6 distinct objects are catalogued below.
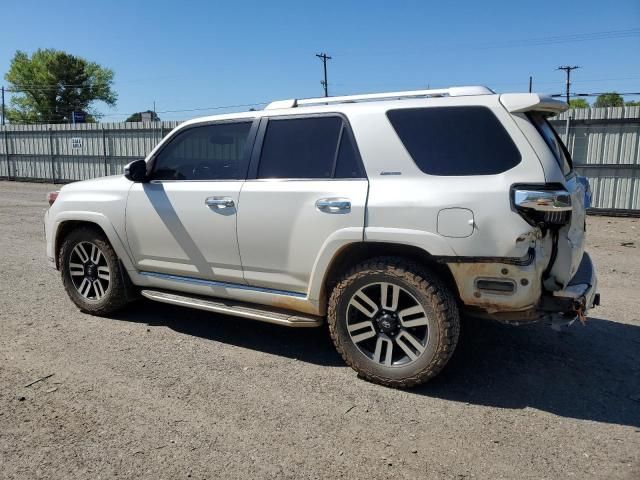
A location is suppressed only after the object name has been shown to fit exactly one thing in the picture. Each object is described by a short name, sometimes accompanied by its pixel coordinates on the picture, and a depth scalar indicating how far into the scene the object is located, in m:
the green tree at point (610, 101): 61.85
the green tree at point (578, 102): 83.66
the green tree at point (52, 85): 78.12
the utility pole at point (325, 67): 56.94
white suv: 3.34
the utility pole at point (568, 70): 63.09
